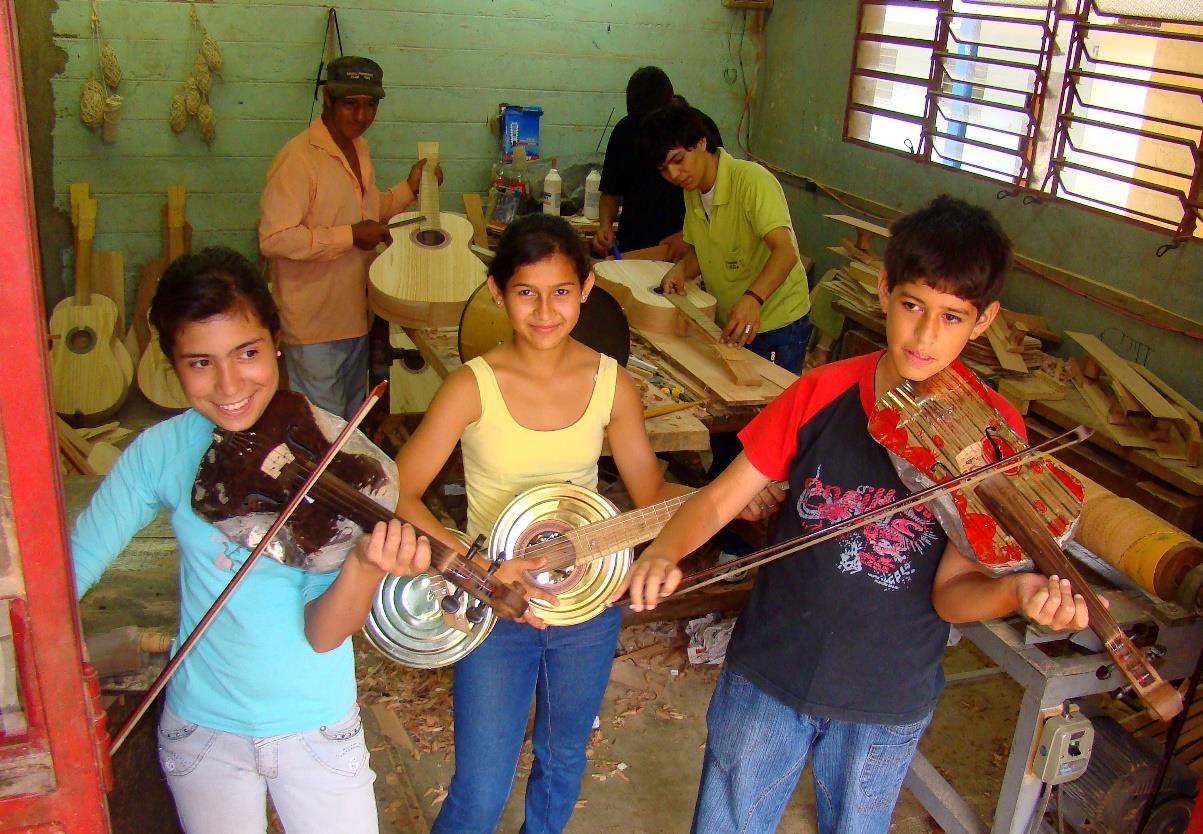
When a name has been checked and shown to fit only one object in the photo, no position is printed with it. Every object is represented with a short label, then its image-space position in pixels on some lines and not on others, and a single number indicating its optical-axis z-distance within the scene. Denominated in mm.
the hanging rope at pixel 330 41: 6969
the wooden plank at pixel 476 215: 7123
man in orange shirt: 4379
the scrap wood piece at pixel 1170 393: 4656
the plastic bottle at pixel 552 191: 7277
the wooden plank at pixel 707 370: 3918
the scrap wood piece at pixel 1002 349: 5145
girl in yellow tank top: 2488
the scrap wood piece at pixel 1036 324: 5590
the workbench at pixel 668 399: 3609
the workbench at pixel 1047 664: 2730
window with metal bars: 4879
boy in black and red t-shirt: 1935
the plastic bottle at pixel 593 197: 7312
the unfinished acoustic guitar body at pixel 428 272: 4418
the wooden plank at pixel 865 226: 6370
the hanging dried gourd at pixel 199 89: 6734
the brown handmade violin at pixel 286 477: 1840
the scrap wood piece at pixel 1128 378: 4520
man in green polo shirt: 4332
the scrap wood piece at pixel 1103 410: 4586
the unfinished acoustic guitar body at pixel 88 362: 6387
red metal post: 928
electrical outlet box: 2750
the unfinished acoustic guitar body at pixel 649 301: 4555
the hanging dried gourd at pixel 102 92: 6535
